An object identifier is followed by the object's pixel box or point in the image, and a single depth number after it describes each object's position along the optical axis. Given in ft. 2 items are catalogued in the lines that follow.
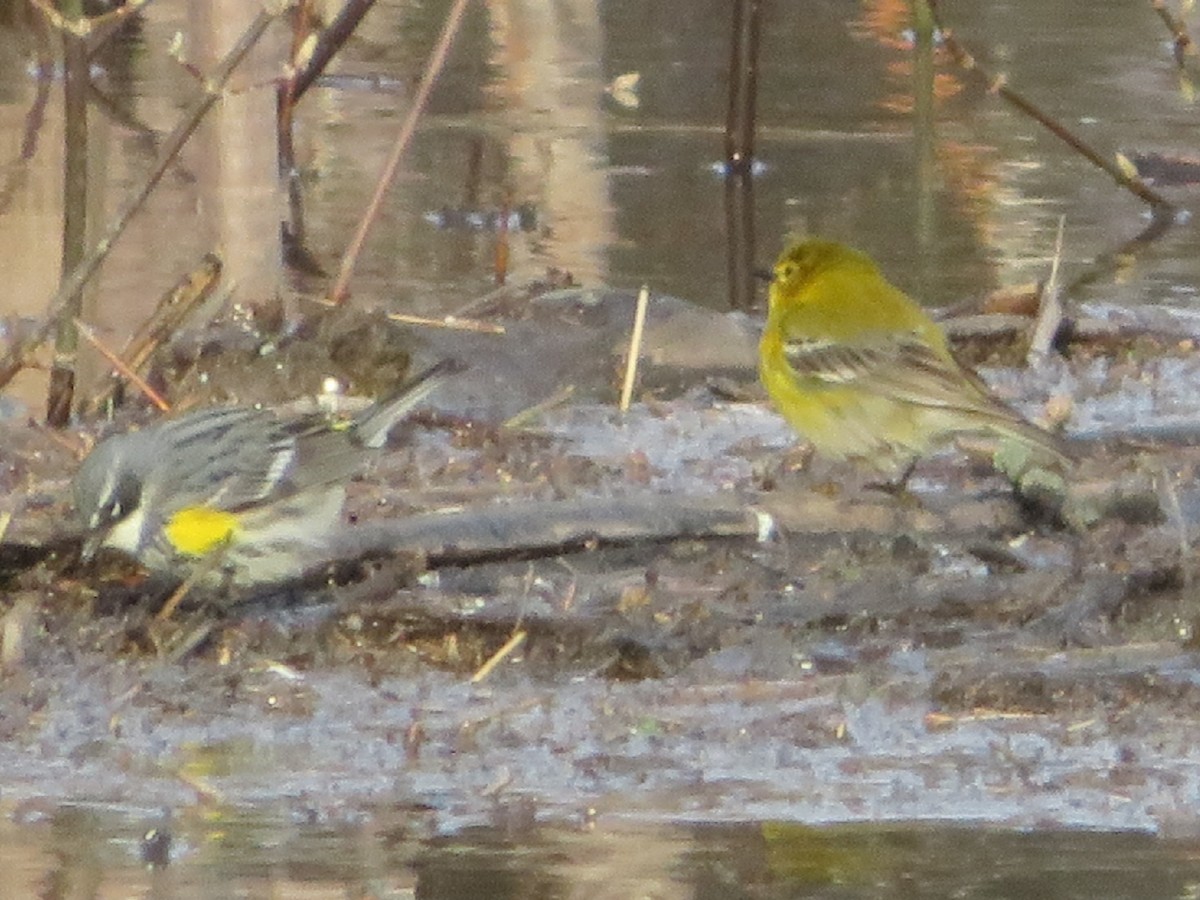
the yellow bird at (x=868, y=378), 43.57
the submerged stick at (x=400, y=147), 47.32
